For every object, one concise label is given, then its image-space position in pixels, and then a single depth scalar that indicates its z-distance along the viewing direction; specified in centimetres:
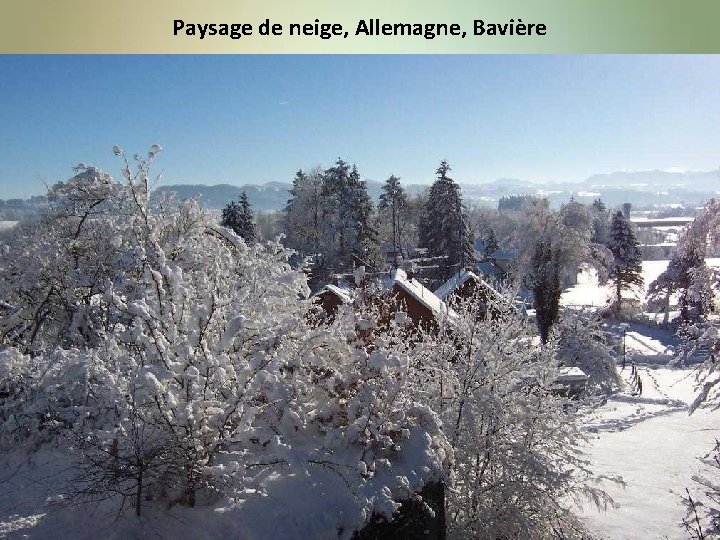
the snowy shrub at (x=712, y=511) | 606
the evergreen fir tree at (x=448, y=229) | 3619
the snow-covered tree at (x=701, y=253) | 672
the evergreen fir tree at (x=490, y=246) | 5288
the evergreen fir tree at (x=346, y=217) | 3581
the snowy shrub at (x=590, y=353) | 2420
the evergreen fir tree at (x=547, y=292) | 2742
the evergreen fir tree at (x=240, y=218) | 3559
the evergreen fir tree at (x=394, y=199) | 4281
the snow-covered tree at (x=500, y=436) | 775
